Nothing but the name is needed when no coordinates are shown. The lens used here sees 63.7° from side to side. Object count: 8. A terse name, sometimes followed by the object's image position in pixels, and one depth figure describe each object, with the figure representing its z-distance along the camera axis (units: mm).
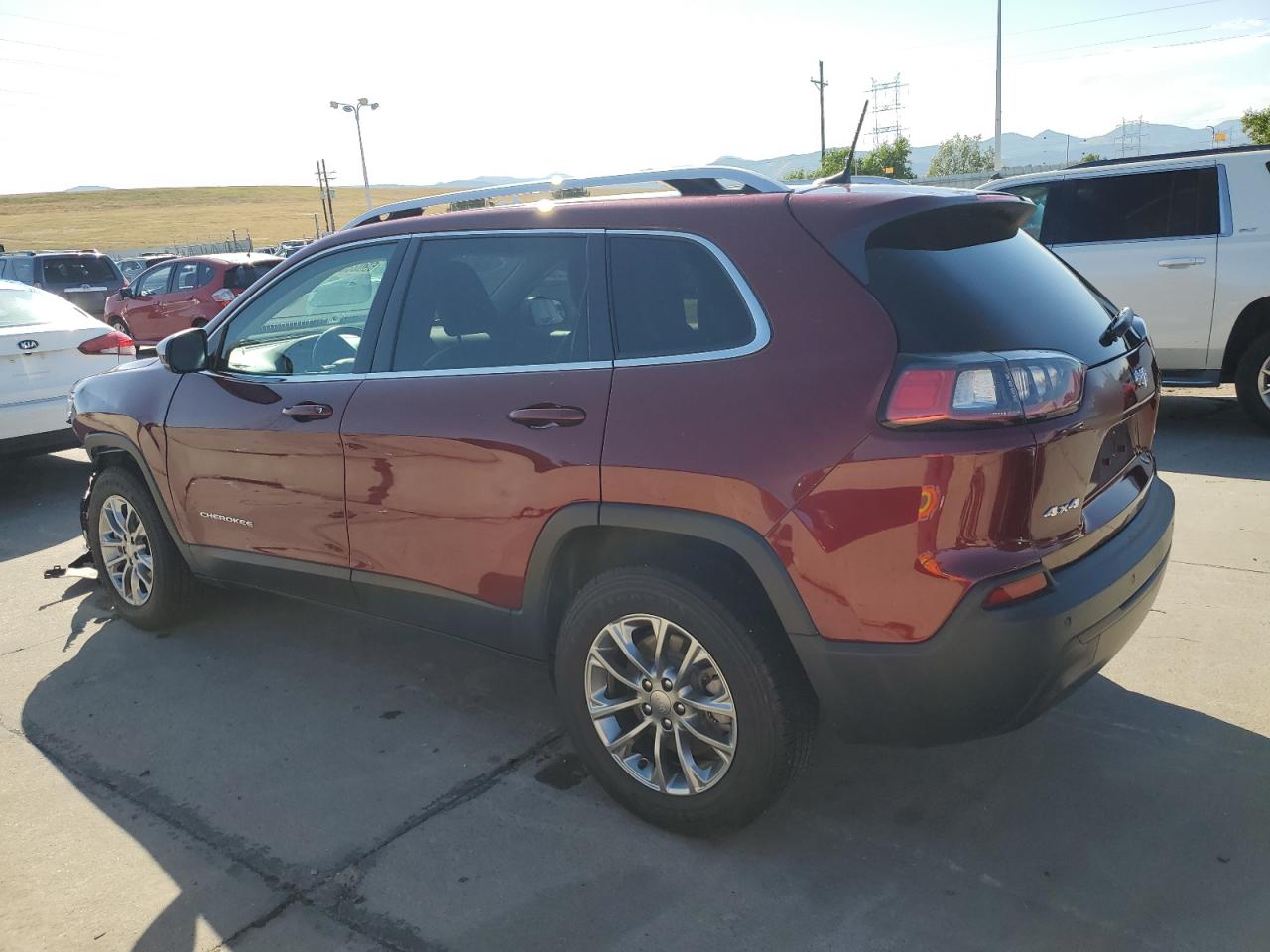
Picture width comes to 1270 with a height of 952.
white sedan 7137
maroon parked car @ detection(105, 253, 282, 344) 15055
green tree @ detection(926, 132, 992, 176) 98062
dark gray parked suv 18719
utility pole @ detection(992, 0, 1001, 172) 42272
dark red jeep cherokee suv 2430
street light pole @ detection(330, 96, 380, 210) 56406
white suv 7176
